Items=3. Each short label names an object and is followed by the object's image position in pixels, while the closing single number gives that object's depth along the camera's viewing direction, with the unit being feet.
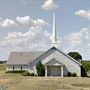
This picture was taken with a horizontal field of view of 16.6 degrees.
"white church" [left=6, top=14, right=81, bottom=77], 202.59
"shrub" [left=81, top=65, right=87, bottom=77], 206.65
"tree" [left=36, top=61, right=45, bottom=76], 203.00
